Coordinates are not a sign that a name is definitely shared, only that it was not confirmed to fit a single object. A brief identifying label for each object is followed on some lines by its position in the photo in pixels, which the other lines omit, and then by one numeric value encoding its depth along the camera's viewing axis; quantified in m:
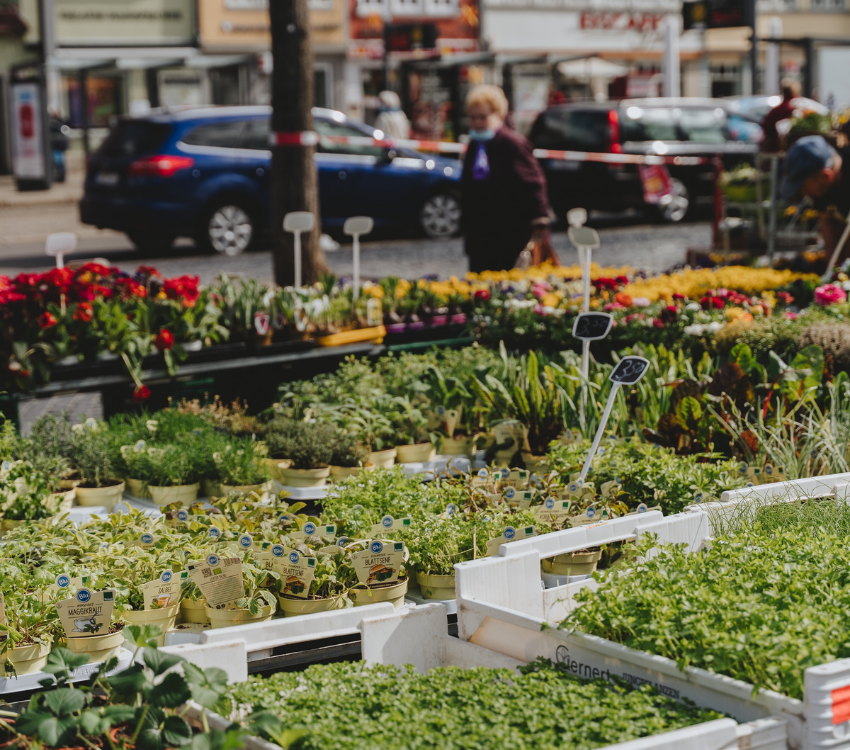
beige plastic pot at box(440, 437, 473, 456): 4.86
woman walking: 7.04
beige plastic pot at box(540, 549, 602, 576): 3.47
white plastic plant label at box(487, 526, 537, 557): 3.31
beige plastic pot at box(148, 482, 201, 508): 4.30
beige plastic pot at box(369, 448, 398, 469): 4.66
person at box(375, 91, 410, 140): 18.00
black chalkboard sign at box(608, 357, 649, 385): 3.67
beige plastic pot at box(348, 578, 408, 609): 3.22
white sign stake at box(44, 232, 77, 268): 5.42
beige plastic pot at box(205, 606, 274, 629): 3.08
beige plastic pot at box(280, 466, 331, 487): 4.48
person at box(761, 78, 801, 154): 9.70
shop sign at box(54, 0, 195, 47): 23.53
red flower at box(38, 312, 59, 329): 4.99
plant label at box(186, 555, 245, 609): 3.07
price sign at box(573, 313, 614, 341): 4.19
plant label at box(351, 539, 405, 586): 3.20
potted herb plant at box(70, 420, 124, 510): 4.39
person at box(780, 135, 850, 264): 6.58
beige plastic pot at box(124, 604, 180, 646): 3.08
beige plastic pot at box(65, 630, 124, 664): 2.93
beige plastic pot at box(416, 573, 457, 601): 3.35
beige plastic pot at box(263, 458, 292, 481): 4.58
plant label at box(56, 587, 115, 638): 2.92
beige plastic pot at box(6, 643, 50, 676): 2.93
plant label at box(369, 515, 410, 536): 3.37
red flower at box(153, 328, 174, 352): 5.28
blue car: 12.72
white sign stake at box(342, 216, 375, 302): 5.82
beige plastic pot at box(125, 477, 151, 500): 4.40
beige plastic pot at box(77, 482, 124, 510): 4.38
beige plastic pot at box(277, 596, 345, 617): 3.17
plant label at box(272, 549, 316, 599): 3.14
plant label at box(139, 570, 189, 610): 3.08
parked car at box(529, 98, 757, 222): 15.18
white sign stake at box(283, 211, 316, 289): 5.95
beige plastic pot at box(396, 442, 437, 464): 4.77
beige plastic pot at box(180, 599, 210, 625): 3.19
